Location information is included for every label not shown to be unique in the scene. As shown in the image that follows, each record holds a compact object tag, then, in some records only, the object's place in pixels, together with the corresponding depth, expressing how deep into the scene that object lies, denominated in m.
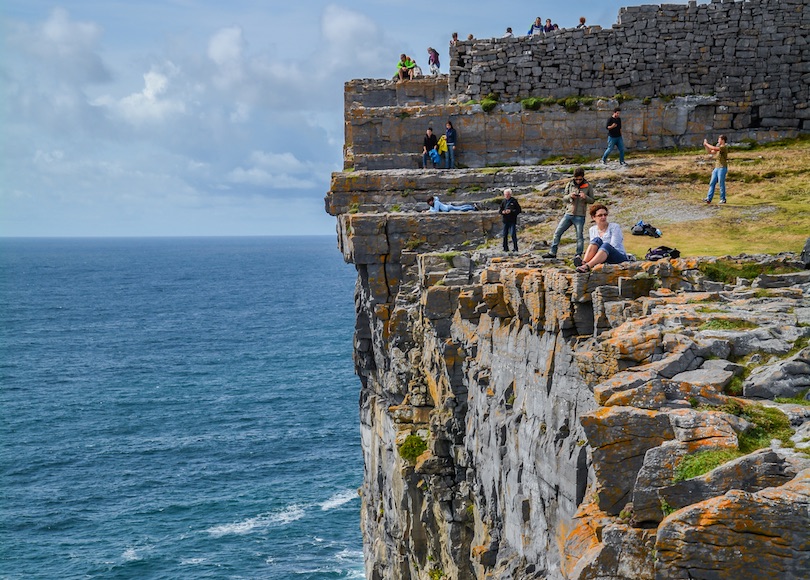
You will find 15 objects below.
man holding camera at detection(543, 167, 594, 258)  19.75
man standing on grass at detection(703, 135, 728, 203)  24.40
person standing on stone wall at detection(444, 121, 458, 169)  29.28
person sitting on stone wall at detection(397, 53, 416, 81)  35.06
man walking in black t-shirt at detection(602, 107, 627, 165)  27.98
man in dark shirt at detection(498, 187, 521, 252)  22.23
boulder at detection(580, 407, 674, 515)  9.55
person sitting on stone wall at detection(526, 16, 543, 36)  33.91
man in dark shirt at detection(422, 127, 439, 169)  29.16
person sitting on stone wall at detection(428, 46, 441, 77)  35.59
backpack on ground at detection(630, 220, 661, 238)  21.61
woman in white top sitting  15.45
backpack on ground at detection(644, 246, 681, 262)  17.48
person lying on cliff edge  26.41
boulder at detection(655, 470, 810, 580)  7.84
